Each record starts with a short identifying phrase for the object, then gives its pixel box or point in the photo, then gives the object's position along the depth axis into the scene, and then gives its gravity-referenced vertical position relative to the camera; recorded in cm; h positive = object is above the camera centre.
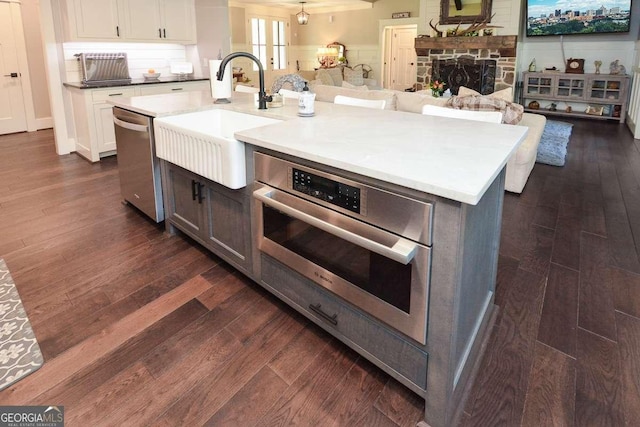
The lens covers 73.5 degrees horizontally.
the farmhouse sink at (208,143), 192 -22
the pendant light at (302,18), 946 +167
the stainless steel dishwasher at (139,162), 276 -43
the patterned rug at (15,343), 172 -103
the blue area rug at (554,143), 503 -65
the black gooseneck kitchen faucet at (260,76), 242 +11
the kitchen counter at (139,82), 479 +18
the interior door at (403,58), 1051 +87
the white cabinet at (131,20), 474 +91
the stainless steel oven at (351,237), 133 -48
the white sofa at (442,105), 377 -15
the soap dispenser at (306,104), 223 -4
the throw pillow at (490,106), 384 -11
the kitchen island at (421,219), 128 -44
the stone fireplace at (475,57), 813 +72
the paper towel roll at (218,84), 279 +8
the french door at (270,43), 1077 +134
